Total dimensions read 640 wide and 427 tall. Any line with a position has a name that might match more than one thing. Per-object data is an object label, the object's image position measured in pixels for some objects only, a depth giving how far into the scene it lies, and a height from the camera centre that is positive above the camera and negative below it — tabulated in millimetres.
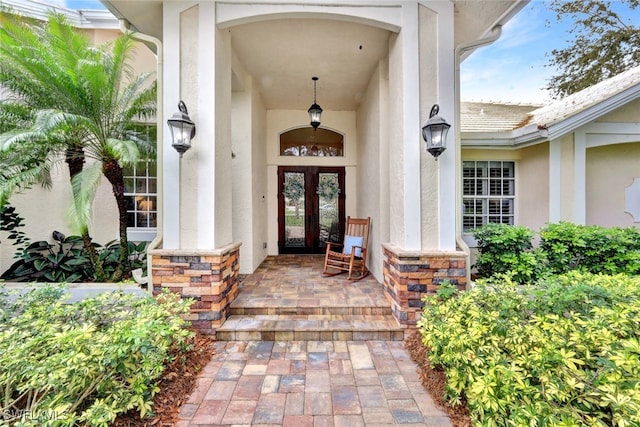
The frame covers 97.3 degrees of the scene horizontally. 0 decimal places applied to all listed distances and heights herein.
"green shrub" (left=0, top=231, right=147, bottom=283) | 3912 -739
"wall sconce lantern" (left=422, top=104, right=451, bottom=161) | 3047 +873
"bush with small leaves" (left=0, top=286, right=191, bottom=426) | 1714 -993
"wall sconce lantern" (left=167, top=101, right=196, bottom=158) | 3002 +907
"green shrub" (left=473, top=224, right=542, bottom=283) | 3654 -568
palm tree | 3232 +1339
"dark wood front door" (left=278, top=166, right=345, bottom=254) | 6996 +101
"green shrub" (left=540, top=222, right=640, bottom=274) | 3674 -521
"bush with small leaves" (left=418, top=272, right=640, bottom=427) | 1431 -893
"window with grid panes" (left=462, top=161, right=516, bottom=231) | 5234 +320
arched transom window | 7035 +1730
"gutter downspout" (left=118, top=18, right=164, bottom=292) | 3258 +788
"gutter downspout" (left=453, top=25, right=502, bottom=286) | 3326 +1139
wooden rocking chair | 4861 -759
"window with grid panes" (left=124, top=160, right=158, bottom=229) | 5321 +260
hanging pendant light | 5293 +1855
